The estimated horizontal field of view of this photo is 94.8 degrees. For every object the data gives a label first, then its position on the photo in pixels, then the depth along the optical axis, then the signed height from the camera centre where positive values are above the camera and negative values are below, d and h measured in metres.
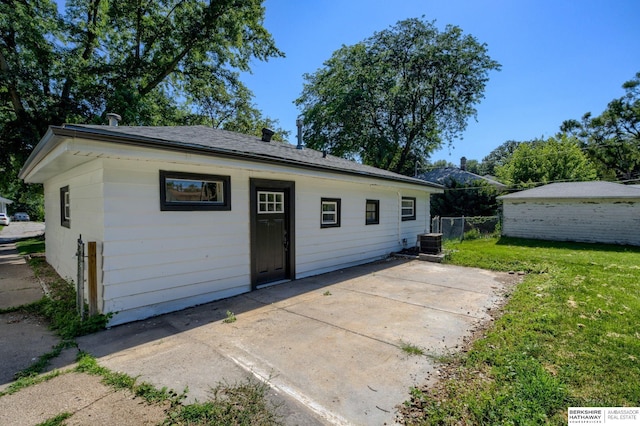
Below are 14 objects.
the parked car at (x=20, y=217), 43.69 -0.38
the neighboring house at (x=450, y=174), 26.66 +3.49
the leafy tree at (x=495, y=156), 56.18 +11.91
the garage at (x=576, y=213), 12.82 -0.22
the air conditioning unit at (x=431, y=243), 9.88 -1.13
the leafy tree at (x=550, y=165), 22.14 +3.32
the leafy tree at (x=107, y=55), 10.62 +6.83
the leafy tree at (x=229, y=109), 17.23 +6.90
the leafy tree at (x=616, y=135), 28.75 +7.76
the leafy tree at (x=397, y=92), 22.84 +9.61
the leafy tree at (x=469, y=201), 19.97 +0.57
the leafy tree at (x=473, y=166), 52.34 +8.72
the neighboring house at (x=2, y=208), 38.41 +0.90
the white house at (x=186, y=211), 4.12 +0.03
